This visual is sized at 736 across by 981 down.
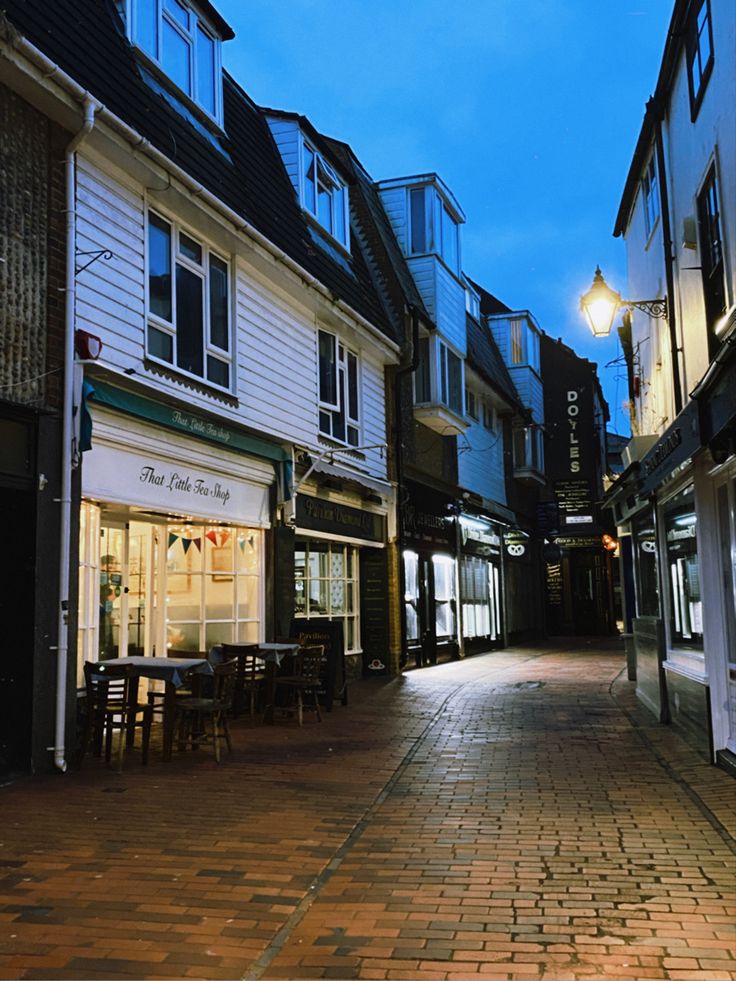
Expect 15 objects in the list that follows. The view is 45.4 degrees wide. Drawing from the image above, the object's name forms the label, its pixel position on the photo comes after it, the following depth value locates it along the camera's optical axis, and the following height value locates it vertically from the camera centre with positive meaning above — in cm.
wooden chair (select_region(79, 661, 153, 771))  825 -100
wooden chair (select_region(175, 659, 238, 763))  855 -119
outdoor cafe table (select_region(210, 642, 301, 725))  1078 -74
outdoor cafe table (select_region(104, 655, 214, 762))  843 -71
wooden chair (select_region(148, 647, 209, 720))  955 -99
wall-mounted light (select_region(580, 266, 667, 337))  988 +320
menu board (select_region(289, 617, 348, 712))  1203 -68
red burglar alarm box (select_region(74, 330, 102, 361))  840 +243
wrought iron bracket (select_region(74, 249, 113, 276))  866 +346
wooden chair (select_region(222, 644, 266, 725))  1076 -102
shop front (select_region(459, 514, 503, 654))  2202 +27
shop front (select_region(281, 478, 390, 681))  1438 +50
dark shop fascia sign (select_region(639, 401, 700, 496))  802 +143
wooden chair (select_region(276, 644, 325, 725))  1070 -101
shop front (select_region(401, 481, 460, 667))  1831 +45
